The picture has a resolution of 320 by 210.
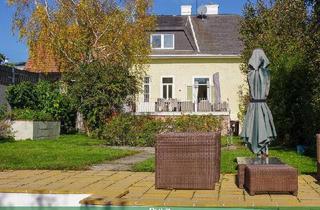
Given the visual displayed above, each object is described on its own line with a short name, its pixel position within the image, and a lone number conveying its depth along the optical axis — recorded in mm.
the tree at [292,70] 11259
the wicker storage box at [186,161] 5960
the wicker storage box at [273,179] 5599
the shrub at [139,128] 14066
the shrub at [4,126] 15568
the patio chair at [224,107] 22505
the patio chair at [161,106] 22914
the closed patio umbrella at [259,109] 6642
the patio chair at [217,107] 22521
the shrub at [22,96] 17564
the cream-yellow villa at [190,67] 25799
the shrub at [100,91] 16530
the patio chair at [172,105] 22914
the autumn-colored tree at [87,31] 21038
